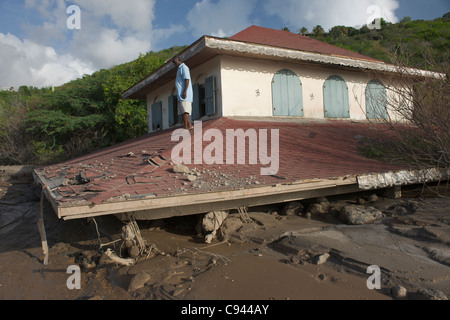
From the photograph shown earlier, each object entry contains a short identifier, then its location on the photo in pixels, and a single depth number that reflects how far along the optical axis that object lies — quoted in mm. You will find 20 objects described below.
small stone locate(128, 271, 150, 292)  3576
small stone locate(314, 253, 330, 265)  3940
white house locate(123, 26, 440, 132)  8633
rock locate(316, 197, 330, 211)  6067
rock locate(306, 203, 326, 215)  5940
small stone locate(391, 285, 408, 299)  3115
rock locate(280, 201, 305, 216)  6018
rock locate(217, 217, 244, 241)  5043
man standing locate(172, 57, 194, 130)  7023
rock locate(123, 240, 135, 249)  4555
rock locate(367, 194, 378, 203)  6457
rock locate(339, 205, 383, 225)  5246
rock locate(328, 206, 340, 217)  5809
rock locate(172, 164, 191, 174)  5078
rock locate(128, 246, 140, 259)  4422
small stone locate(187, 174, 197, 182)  4711
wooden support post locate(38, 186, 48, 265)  4246
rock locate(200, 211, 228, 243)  5064
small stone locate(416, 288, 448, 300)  2988
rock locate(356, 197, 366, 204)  6522
